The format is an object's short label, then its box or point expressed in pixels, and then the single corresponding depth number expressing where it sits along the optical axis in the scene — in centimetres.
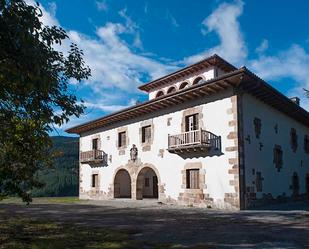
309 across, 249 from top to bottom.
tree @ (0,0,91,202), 471
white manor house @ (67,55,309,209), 1515
